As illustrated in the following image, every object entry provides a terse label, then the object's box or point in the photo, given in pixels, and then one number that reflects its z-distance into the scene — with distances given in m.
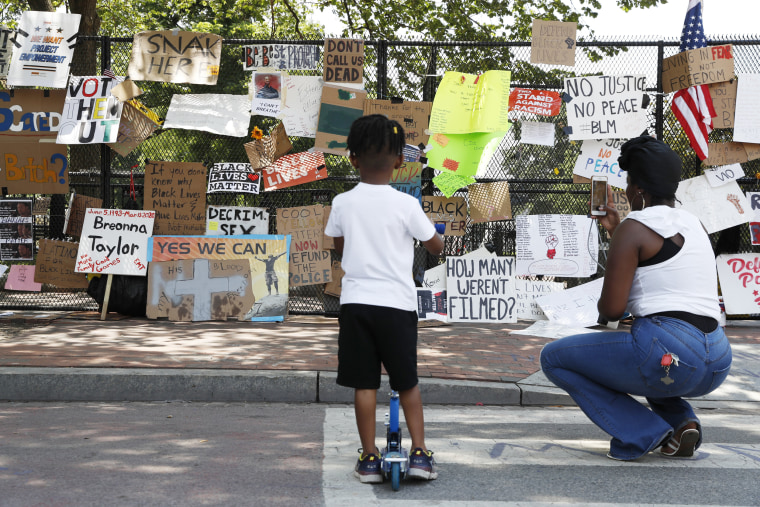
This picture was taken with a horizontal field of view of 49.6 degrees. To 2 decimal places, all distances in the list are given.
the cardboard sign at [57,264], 8.62
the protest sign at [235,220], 8.67
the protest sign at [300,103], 8.54
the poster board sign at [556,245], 8.70
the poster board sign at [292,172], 8.62
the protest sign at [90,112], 8.45
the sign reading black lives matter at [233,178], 8.63
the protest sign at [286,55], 8.55
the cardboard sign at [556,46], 8.54
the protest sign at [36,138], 8.59
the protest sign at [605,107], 8.59
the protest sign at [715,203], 8.57
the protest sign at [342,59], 8.50
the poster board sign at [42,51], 8.55
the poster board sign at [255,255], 8.43
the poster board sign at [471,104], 8.47
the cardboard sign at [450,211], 8.66
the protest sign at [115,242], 8.45
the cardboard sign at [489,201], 8.64
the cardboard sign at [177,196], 8.58
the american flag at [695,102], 8.56
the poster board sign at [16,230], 8.81
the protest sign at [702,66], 8.45
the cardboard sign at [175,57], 8.55
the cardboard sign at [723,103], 8.55
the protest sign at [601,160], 8.69
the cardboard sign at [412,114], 8.51
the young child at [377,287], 3.60
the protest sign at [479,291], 8.63
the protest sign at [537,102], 8.56
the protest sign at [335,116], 8.50
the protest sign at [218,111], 8.59
